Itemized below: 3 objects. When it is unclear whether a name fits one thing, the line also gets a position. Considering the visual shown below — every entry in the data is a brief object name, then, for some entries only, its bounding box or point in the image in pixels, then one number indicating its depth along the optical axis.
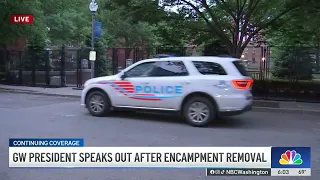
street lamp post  15.96
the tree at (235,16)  13.73
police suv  8.67
